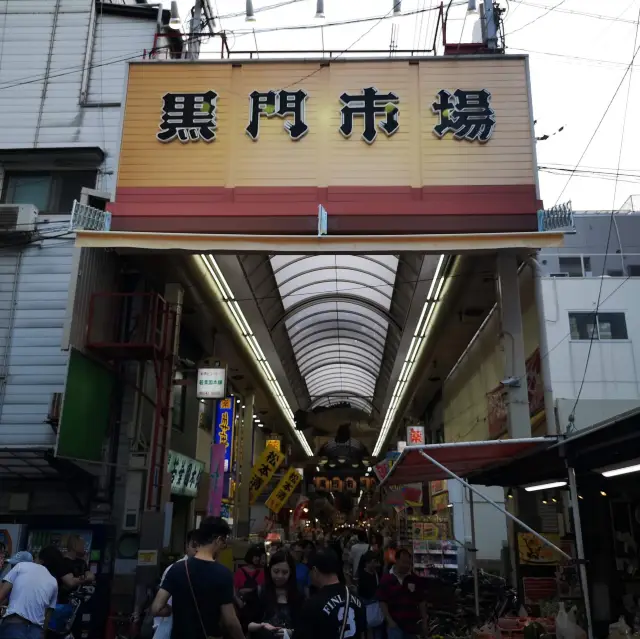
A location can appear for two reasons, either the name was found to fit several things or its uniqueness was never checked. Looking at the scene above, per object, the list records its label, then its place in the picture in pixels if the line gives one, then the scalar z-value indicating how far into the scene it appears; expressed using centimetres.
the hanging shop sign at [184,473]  1402
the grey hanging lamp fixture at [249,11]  1098
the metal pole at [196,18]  1396
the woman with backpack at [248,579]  558
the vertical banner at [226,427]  1706
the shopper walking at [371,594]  723
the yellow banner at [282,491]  1792
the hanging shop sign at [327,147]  1081
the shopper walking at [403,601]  670
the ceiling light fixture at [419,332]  1243
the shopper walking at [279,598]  544
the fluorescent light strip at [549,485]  943
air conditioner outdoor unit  1218
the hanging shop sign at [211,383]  1362
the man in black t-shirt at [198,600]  387
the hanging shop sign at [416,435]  2070
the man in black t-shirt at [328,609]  398
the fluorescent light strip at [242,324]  1254
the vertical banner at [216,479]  1459
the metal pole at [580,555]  590
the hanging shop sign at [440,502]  1977
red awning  674
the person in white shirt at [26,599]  535
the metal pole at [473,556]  1060
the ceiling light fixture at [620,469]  650
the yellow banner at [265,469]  1720
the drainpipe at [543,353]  1062
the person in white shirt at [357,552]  1246
